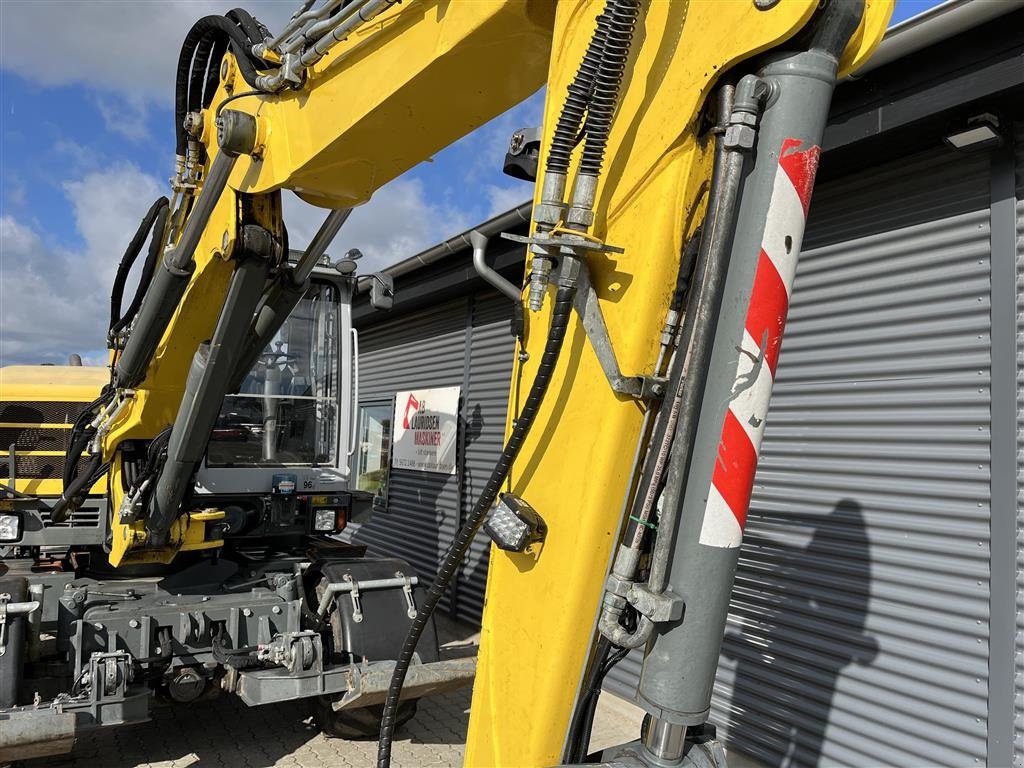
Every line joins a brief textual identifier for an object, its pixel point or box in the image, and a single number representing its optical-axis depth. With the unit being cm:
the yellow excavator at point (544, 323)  162
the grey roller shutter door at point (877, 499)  412
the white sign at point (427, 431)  911
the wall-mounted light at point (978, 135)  391
